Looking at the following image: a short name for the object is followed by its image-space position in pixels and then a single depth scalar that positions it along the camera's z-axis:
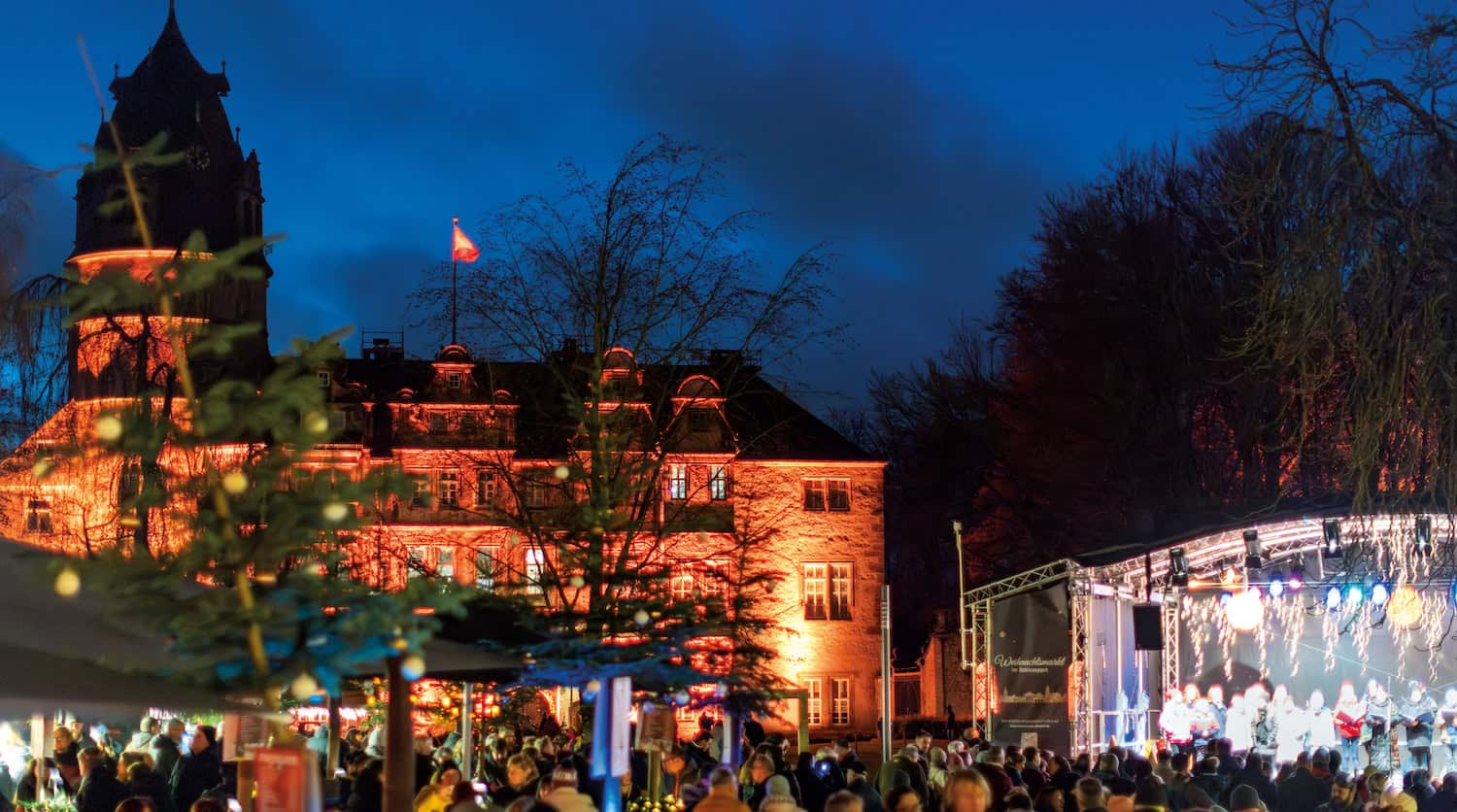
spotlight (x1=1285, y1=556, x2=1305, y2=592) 25.45
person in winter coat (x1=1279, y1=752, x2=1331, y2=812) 15.37
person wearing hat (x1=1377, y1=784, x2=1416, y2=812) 12.44
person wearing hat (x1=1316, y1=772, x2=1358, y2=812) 14.63
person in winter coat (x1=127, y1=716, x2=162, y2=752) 19.31
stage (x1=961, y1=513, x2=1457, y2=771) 24.89
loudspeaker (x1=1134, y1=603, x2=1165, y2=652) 25.30
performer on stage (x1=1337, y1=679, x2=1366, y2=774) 26.36
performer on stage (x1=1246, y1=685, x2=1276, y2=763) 26.38
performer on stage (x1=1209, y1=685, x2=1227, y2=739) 26.81
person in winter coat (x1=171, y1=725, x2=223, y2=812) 14.39
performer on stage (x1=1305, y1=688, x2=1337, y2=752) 26.48
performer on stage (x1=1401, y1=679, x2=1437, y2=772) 22.23
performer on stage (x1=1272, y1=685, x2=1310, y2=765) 26.58
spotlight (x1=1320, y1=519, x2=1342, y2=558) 22.22
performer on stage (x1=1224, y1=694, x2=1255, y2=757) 26.84
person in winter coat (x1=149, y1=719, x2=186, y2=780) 15.09
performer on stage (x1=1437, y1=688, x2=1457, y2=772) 24.83
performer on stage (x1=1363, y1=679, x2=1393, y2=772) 25.17
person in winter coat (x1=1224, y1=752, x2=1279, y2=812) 15.97
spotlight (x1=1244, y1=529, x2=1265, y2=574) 23.94
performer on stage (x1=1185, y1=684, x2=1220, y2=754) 25.57
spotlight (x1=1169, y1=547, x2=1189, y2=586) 24.11
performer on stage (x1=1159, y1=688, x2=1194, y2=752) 25.77
